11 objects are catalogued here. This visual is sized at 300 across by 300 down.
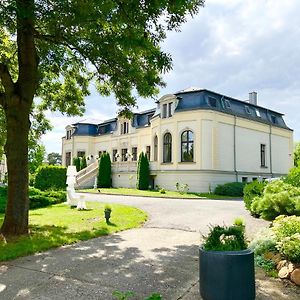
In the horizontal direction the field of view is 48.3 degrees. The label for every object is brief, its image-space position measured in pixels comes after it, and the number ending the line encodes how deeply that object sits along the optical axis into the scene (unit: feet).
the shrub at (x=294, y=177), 41.47
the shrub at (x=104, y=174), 114.42
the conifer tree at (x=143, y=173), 101.50
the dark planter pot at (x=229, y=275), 13.74
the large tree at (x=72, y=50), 22.81
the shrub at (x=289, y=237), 18.54
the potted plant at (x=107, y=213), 36.83
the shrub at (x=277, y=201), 36.40
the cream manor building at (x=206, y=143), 94.12
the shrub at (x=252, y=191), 45.47
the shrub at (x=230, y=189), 88.02
